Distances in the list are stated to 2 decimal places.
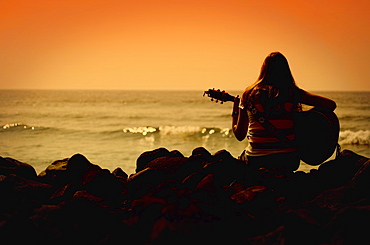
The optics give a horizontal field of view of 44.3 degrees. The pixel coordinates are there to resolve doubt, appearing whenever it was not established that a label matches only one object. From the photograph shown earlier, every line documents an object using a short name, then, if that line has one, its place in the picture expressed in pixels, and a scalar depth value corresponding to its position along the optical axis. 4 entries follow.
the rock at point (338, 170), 4.77
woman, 5.07
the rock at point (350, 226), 2.91
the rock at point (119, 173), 5.60
